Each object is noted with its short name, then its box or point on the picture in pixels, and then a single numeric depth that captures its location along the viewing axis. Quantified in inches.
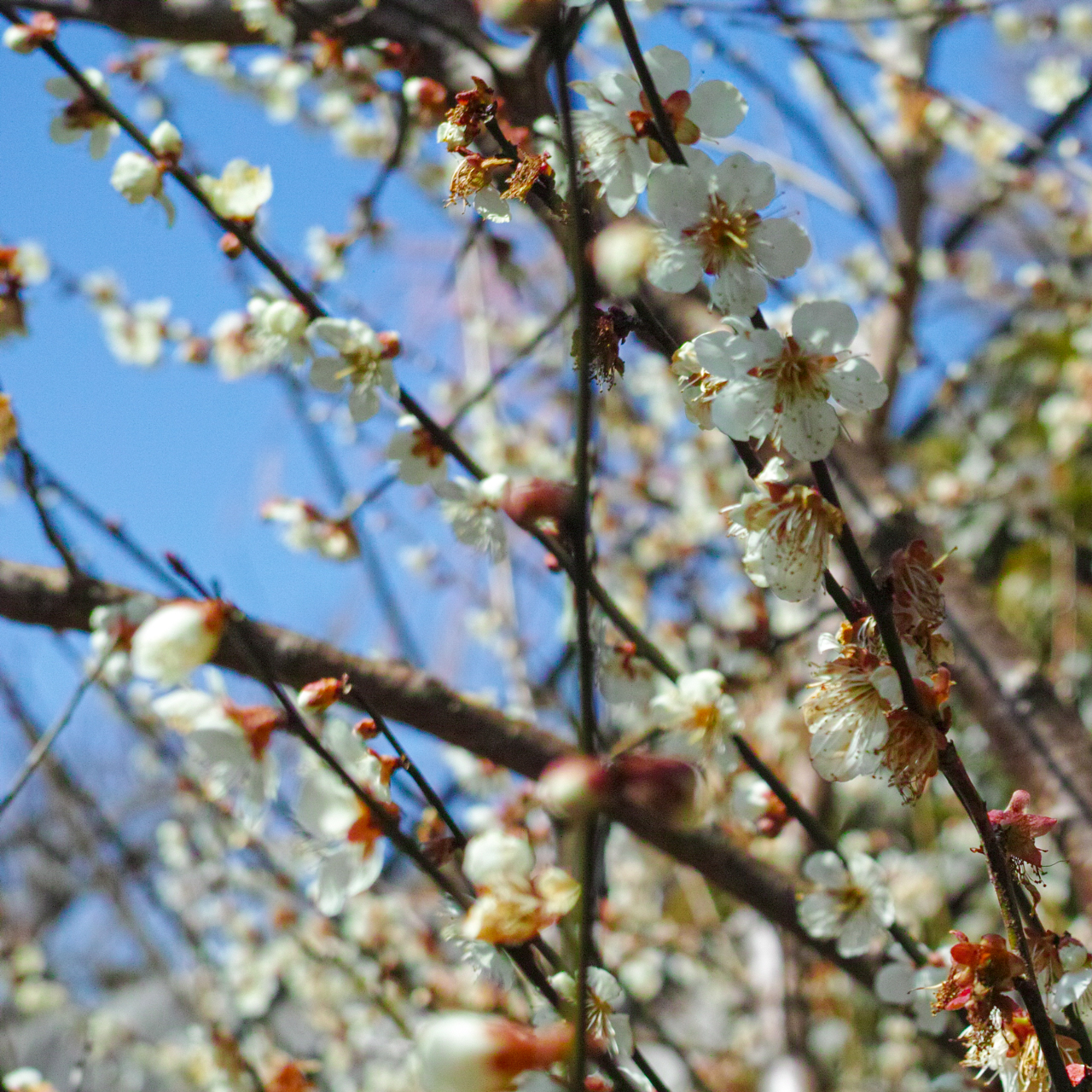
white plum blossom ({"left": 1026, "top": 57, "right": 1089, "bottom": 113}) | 79.5
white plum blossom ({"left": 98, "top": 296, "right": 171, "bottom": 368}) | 57.4
